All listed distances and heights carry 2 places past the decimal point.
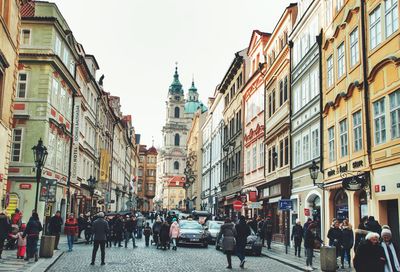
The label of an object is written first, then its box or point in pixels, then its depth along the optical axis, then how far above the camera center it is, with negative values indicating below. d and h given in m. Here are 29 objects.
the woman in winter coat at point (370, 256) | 9.12 -0.49
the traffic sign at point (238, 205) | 36.11 +1.32
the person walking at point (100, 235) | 19.00 -0.45
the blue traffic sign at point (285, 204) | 25.34 +1.01
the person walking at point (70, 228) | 24.81 -0.30
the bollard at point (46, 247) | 20.42 -0.99
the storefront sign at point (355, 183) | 20.03 +1.63
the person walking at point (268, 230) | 29.20 -0.26
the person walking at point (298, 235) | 24.29 -0.42
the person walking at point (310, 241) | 19.14 -0.55
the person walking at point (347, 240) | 19.38 -0.48
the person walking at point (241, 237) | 19.80 -0.45
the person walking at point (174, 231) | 28.48 -0.42
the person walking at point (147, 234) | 31.76 -0.64
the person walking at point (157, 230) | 30.27 -0.39
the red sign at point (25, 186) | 31.73 +2.05
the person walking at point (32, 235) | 19.30 -0.51
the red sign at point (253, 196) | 39.84 +2.14
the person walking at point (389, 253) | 9.69 -0.46
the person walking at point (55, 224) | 23.94 -0.12
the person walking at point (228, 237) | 18.80 -0.44
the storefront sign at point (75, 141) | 41.94 +6.33
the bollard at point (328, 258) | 17.94 -1.06
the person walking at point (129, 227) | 30.56 -0.26
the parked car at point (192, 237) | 30.53 -0.74
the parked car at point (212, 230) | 34.00 -0.36
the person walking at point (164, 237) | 28.02 -0.71
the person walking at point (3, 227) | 18.62 -0.23
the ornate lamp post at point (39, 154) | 20.55 +2.56
